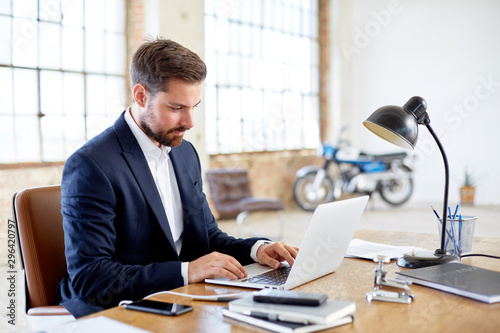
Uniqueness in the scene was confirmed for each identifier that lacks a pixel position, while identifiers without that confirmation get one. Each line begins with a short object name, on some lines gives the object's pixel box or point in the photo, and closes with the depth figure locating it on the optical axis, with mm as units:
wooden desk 1098
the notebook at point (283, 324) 1051
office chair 1673
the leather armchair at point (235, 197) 6073
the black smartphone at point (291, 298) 1126
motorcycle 8328
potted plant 8891
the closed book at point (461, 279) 1283
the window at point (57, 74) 5324
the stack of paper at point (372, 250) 1793
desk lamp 1539
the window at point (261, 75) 7797
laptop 1355
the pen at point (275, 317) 1077
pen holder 1760
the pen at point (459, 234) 1763
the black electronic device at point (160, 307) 1183
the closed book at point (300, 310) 1071
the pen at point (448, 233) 1765
